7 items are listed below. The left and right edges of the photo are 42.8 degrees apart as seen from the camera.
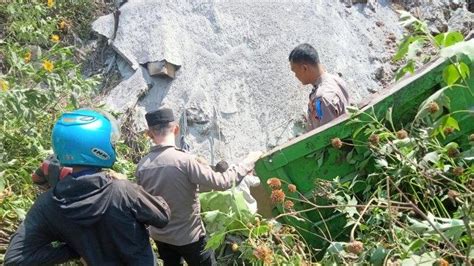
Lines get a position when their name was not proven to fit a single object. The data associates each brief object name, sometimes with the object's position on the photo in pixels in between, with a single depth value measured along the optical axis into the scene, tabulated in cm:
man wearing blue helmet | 251
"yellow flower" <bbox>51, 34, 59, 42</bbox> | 599
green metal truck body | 300
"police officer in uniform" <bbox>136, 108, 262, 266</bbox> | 339
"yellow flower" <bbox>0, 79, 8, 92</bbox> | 391
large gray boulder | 586
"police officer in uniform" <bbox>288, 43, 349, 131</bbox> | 398
